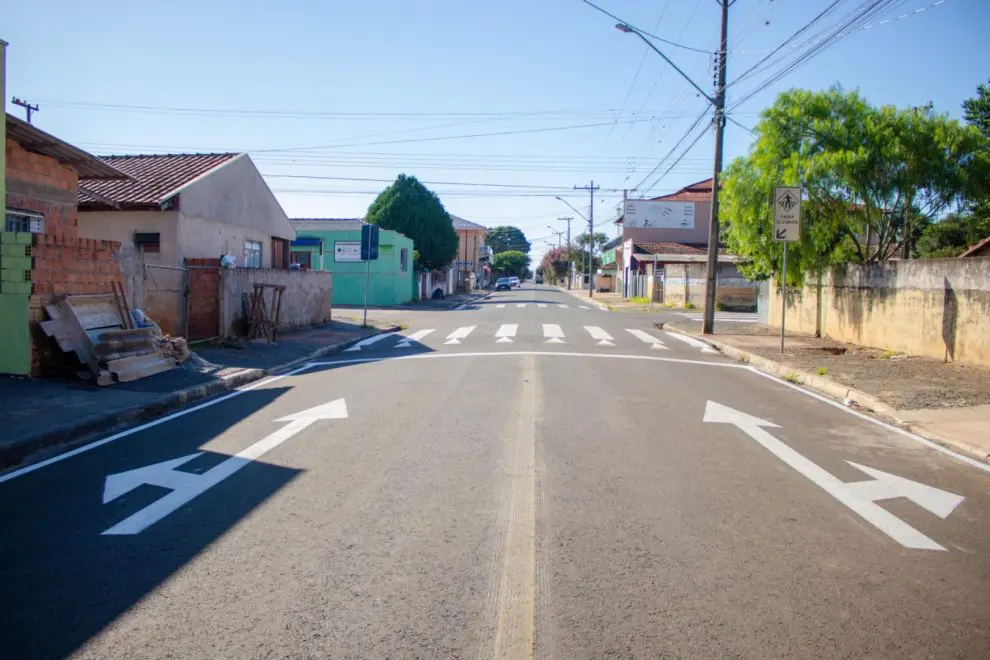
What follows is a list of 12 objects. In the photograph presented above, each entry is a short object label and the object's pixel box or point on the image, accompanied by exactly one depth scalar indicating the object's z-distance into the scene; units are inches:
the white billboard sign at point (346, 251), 1695.4
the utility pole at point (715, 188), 864.2
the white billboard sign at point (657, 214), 2487.7
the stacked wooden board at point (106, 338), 428.1
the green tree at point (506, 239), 6269.7
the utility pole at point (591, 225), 2496.3
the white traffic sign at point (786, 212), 630.5
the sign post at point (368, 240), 921.5
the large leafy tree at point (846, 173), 689.0
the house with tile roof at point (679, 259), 1648.6
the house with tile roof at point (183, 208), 807.1
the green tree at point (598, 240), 4785.9
